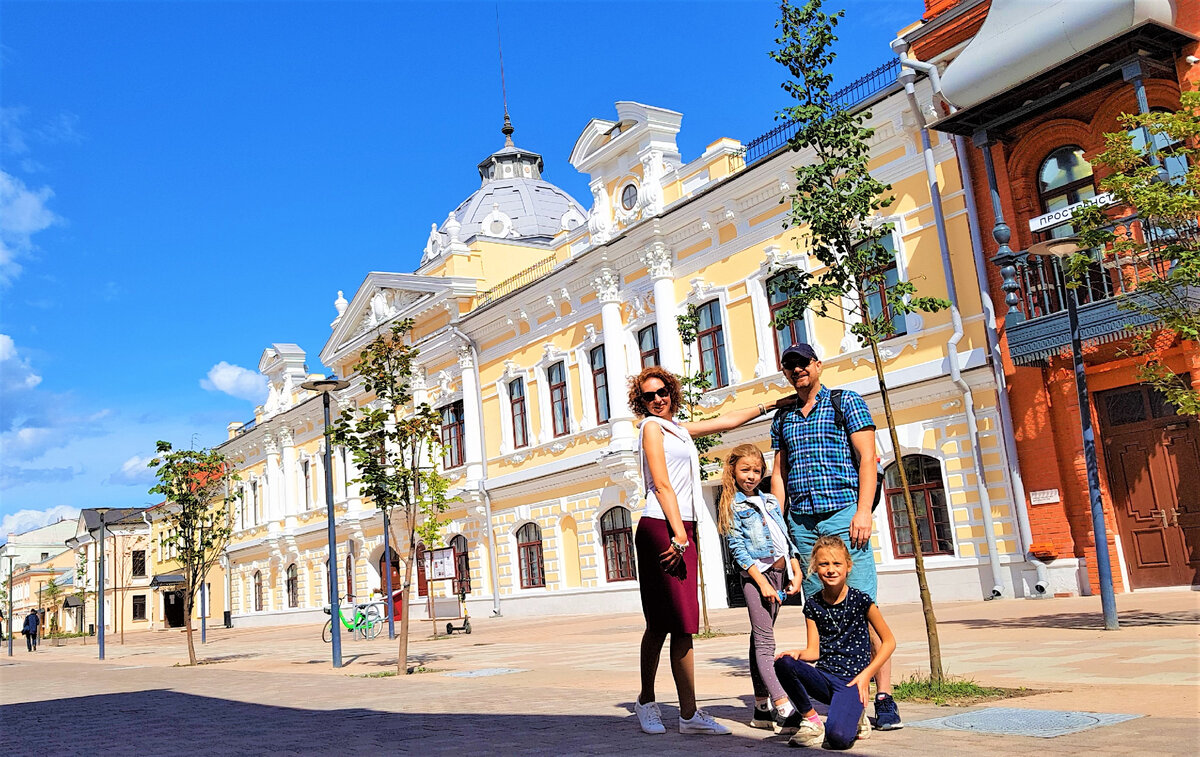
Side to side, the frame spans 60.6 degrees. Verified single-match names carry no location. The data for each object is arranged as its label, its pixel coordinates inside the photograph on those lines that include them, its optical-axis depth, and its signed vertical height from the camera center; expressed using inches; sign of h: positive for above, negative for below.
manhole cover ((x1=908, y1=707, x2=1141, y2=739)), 211.3 -42.2
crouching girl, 210.2 -23.0
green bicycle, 861.2 -29.0
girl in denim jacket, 240.1 -2.1
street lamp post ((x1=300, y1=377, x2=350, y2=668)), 608.7 +35.3
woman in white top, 233.5 +2.7
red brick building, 567.5 +149.3
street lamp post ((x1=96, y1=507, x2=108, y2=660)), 1166.1 +32.8
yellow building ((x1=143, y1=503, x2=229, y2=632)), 2417.2 +39.9
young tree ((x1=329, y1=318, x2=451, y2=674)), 540.7 +79.8
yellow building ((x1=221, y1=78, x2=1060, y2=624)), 695.1 +182.7
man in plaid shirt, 223.1 +14.6
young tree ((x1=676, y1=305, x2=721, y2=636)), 663.1 +107.6
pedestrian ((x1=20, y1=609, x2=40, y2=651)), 1514.5 -18.1
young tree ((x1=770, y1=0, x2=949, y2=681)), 320.8 +109.7
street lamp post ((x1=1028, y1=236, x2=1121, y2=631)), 423.2 +25.8
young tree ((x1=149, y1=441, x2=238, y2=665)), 808.3 +83.8
